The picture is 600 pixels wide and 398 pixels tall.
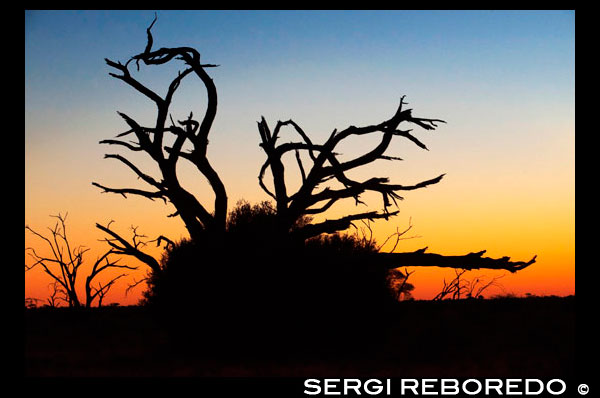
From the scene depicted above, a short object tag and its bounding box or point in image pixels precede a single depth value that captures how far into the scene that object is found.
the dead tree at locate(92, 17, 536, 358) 15.01
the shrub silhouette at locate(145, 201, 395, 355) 14.96
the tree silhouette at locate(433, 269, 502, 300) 22.60
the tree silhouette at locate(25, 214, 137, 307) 27.05
